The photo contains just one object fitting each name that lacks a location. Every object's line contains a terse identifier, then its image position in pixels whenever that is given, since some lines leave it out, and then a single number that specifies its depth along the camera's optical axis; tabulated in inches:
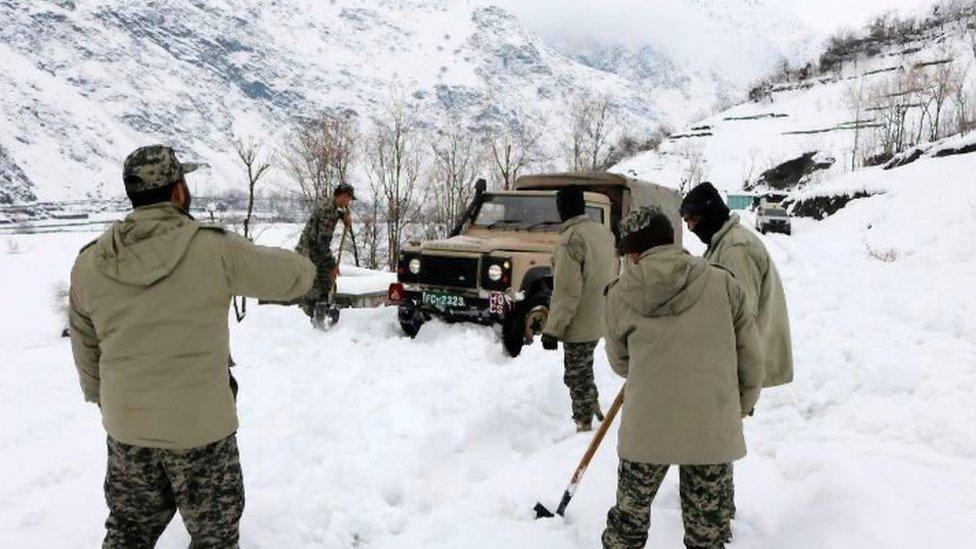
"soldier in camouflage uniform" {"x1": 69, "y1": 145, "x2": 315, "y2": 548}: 90.0
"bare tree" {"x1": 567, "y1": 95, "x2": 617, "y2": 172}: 1587.1
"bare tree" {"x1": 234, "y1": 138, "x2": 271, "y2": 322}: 819.0
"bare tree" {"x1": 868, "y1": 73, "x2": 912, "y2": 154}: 1738.4
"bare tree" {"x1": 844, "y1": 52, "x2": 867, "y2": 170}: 2164.6
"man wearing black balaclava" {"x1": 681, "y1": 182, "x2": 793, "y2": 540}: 132.1
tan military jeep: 293.7
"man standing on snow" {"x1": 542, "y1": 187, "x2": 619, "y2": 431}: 191.6
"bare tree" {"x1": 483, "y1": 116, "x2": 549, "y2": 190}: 1443.2
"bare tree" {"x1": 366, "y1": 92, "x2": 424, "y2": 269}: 1133.7
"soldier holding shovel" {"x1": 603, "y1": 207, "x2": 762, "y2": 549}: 101.0
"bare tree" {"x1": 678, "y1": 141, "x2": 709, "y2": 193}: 2305.1
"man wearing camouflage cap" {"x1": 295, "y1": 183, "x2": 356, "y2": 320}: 313.0
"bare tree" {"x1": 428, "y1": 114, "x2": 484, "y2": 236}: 1413.6
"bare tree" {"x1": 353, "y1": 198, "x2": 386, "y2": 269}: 1117.7
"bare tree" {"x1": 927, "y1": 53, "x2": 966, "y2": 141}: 1647.4
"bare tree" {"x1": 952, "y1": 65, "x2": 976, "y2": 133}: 1505.9
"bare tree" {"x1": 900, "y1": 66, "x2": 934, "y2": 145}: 1877.5
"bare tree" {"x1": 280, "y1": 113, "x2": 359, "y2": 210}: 1152.2
